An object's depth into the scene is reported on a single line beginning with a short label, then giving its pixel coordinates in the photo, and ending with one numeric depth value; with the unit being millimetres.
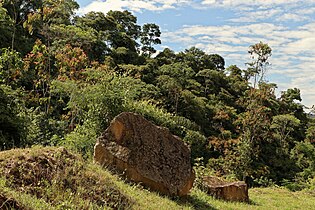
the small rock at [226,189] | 9586
